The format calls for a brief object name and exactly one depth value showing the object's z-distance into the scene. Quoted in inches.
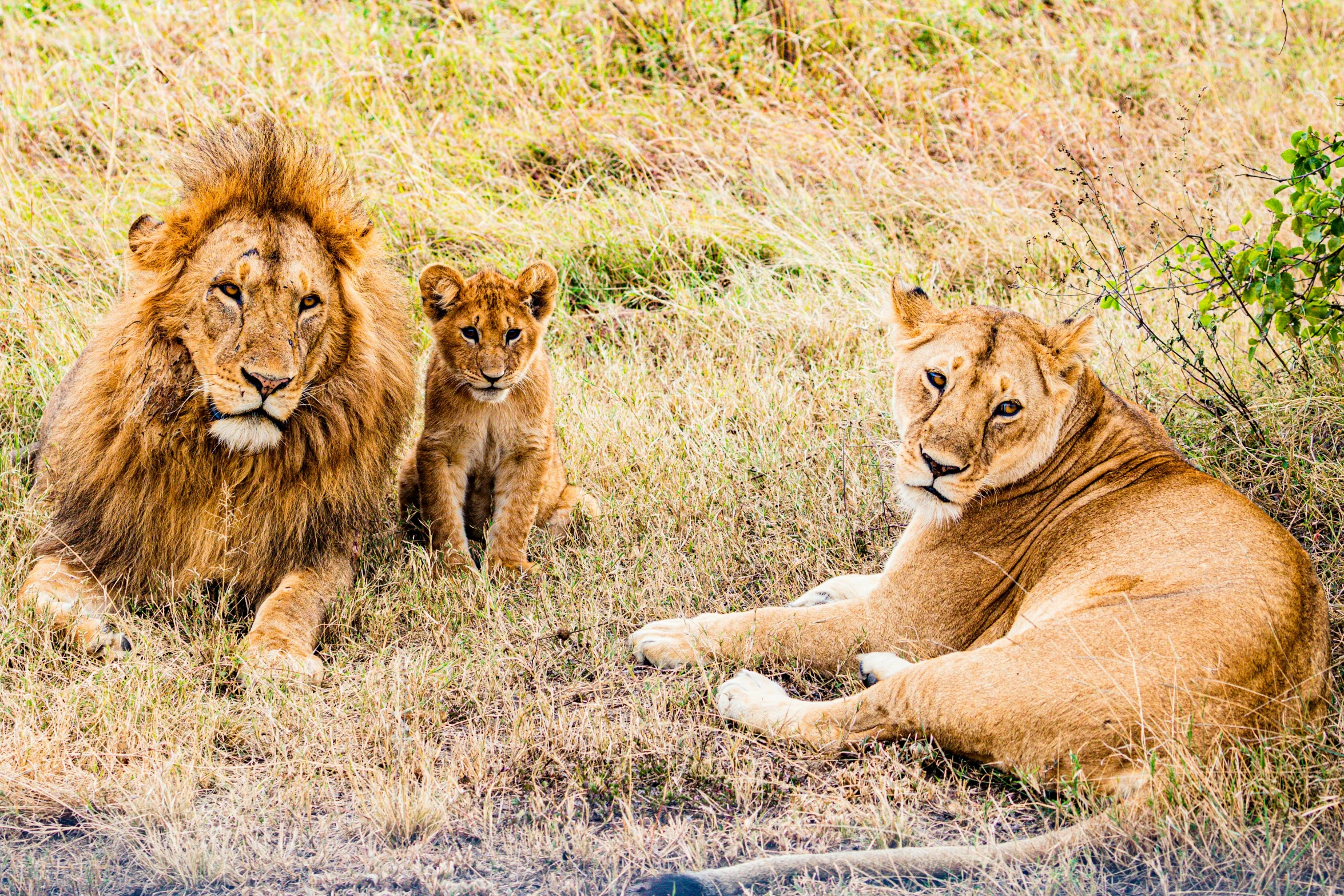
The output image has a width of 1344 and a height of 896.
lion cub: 350.9
